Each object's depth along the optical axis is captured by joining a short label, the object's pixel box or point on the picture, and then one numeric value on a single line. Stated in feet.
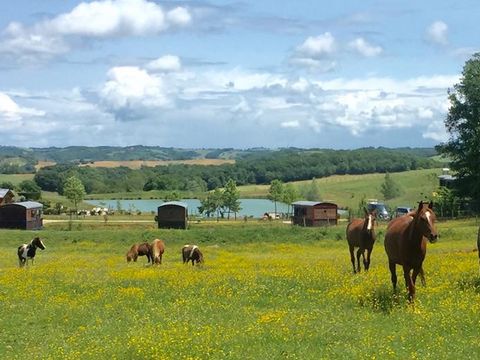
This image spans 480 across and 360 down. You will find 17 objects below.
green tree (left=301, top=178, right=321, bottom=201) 551.59
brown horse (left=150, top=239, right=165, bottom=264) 132.26
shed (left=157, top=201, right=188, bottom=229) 281.33
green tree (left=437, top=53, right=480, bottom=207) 250.98
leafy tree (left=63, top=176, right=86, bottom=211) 380.99
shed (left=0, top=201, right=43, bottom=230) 281.74
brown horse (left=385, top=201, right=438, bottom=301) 58.08
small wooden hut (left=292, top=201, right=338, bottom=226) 290.97
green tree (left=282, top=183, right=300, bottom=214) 401.53
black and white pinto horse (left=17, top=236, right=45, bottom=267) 129.08
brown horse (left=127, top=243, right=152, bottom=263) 143.23
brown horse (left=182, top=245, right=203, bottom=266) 123.13
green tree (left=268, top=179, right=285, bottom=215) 410.52
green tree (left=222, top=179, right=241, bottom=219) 402.52
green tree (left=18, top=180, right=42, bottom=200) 442.18
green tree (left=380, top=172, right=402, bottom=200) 519.03
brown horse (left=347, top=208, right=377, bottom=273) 88.74
